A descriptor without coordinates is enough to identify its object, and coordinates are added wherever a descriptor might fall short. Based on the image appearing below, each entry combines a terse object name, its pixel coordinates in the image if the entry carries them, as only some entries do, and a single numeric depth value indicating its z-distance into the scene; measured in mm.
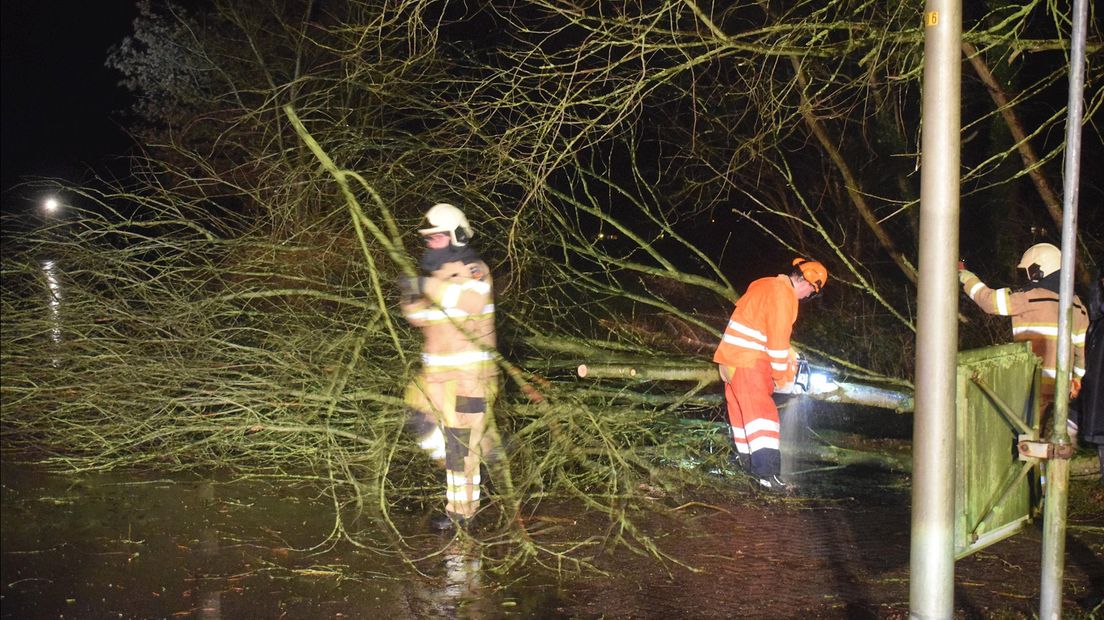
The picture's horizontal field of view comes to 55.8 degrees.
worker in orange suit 6668
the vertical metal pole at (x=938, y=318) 3490
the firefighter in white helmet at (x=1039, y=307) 6195
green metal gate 4148
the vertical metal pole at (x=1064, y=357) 3400
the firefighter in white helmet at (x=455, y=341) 5988
